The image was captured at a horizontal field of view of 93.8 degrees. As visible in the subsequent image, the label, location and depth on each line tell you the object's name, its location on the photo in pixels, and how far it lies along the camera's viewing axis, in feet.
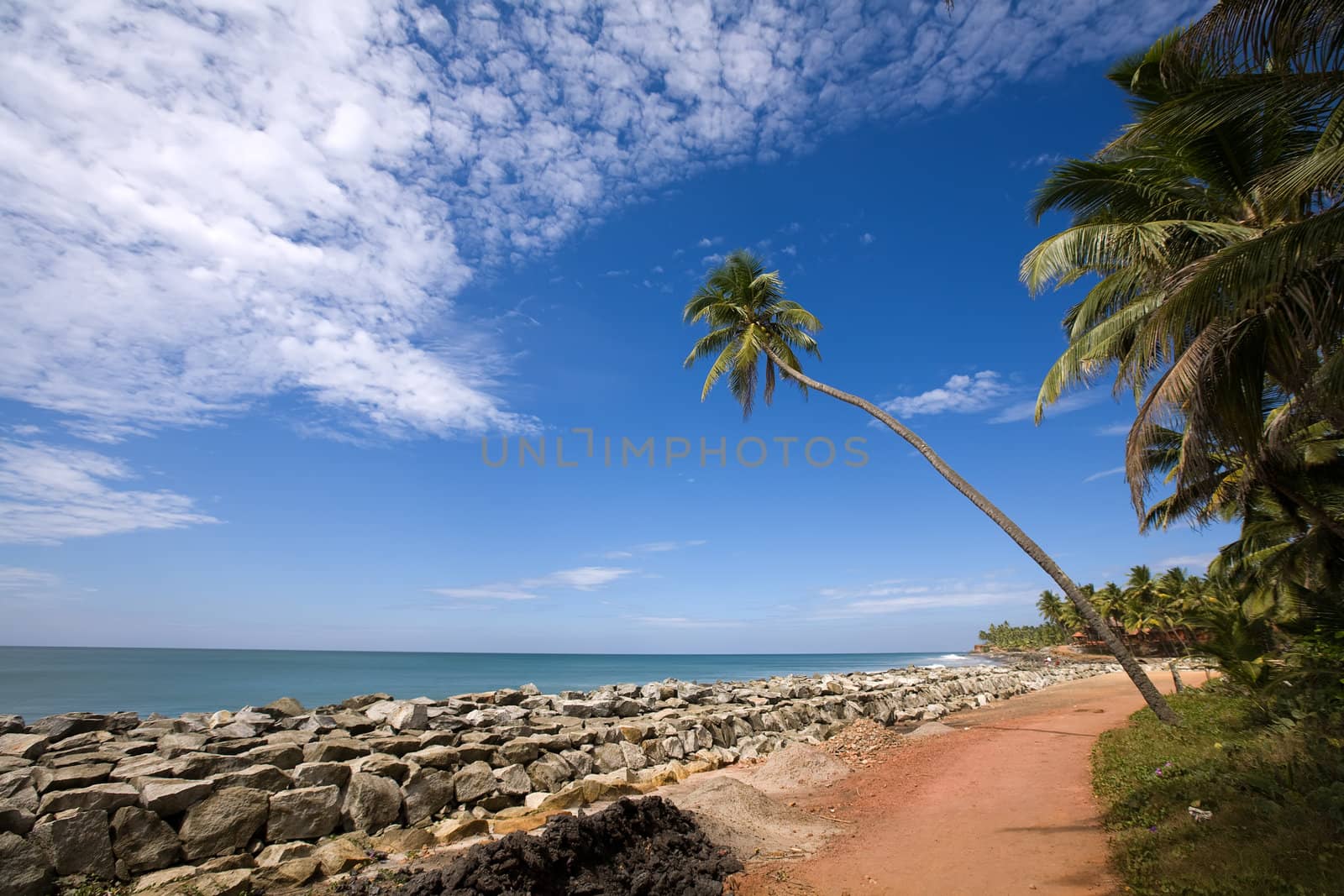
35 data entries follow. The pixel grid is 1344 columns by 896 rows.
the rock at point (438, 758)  25.76
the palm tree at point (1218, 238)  16.19
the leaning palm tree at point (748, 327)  54.60
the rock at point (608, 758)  32.22
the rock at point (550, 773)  28.68
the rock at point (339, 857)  18.78
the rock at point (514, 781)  27.12
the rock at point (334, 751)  25.55
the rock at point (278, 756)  24.18
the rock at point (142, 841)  18.72
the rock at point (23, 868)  16.81
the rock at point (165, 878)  17.71
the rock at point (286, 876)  17.71
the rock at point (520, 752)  29.09
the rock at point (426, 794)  24.22
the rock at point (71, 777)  20.52
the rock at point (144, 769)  21.48
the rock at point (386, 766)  24.57
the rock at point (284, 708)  33.71
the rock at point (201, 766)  21.91
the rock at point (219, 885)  16.88
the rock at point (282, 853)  18.76
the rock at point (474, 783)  25.99
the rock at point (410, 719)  32.58
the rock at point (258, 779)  21.08
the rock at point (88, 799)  18.79
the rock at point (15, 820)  17.57
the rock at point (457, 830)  21.66
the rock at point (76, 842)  17.74
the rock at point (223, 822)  19.69
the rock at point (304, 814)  20.95
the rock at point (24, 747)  23.67
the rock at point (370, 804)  22.63
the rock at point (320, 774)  23.07
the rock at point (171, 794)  19.56
